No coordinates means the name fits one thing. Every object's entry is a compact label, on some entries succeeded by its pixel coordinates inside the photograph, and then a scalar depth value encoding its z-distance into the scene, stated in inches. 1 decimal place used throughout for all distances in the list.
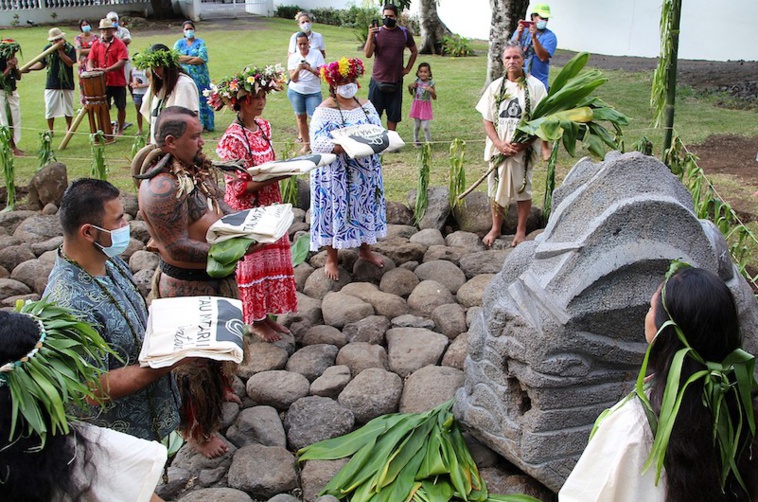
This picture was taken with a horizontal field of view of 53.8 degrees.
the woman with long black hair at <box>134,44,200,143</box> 291.1
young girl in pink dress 359.3
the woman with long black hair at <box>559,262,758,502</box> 79.7
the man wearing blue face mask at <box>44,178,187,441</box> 114.3
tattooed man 149.3
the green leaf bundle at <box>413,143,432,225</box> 265.6
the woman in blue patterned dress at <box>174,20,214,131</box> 414.9
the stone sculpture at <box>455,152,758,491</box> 128.6
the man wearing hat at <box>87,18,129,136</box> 412.2
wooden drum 382.6
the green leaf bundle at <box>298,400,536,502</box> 138.6
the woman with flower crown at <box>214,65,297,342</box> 188.9
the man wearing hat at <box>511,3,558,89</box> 361.4
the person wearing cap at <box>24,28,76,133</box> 411.8
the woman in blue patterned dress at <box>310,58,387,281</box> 220.1
